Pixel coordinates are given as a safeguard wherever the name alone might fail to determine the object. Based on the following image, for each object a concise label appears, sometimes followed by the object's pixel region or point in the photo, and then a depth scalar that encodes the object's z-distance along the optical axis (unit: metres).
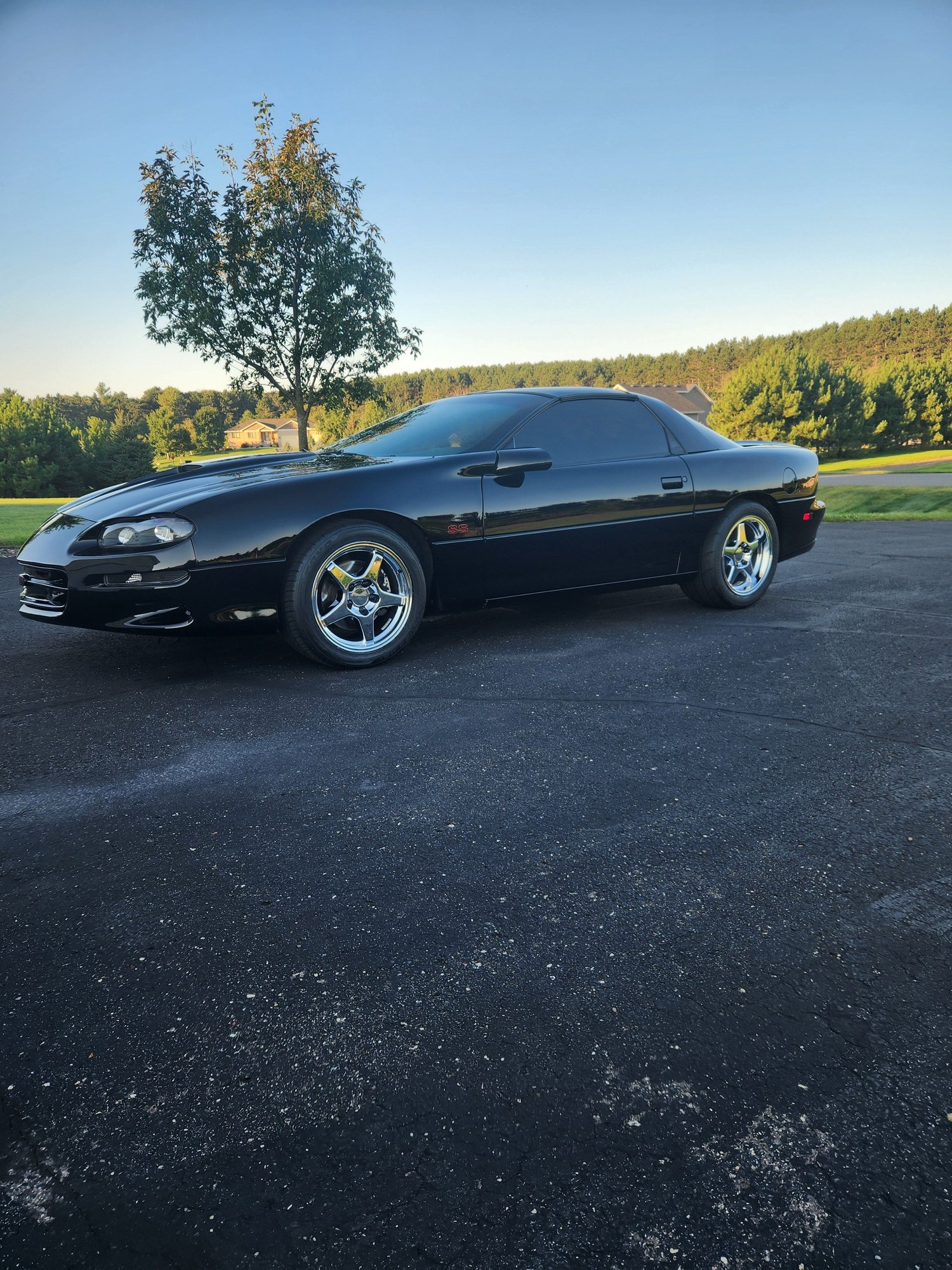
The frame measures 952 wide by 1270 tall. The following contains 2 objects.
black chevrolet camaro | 3.92
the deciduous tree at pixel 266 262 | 18.62
